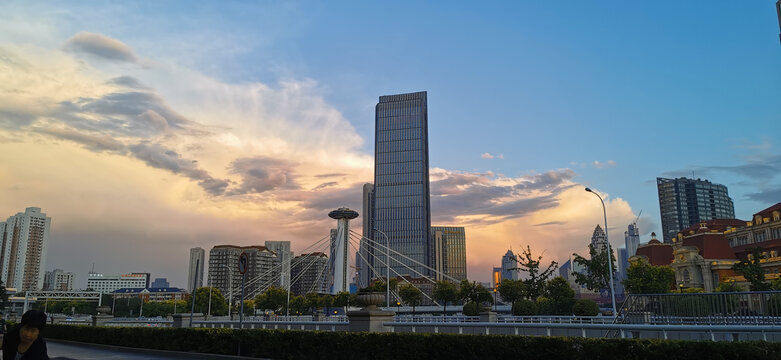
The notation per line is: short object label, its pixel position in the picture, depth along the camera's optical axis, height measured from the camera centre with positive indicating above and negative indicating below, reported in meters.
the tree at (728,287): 70.71 -0.27
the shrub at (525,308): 58.59 -2.46
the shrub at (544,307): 63.19 -2.54
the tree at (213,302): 97.75 -2.96
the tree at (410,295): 96.34 -1.72
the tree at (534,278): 65.89 +0.89
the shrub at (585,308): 48.97 -2.06
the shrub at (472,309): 65.50 -2.89
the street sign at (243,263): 19.06 +0.80
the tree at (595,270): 63.53 +1.77
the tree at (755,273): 60.19 +1.38
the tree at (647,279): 64.00 +0.74
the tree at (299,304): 100.31 -3.46
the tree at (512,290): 70.44 -0.63
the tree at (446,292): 86.25 -1.07
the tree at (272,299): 96.31 -2.43
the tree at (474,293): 77.81 -1.11
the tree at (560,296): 61.66 -1.24
